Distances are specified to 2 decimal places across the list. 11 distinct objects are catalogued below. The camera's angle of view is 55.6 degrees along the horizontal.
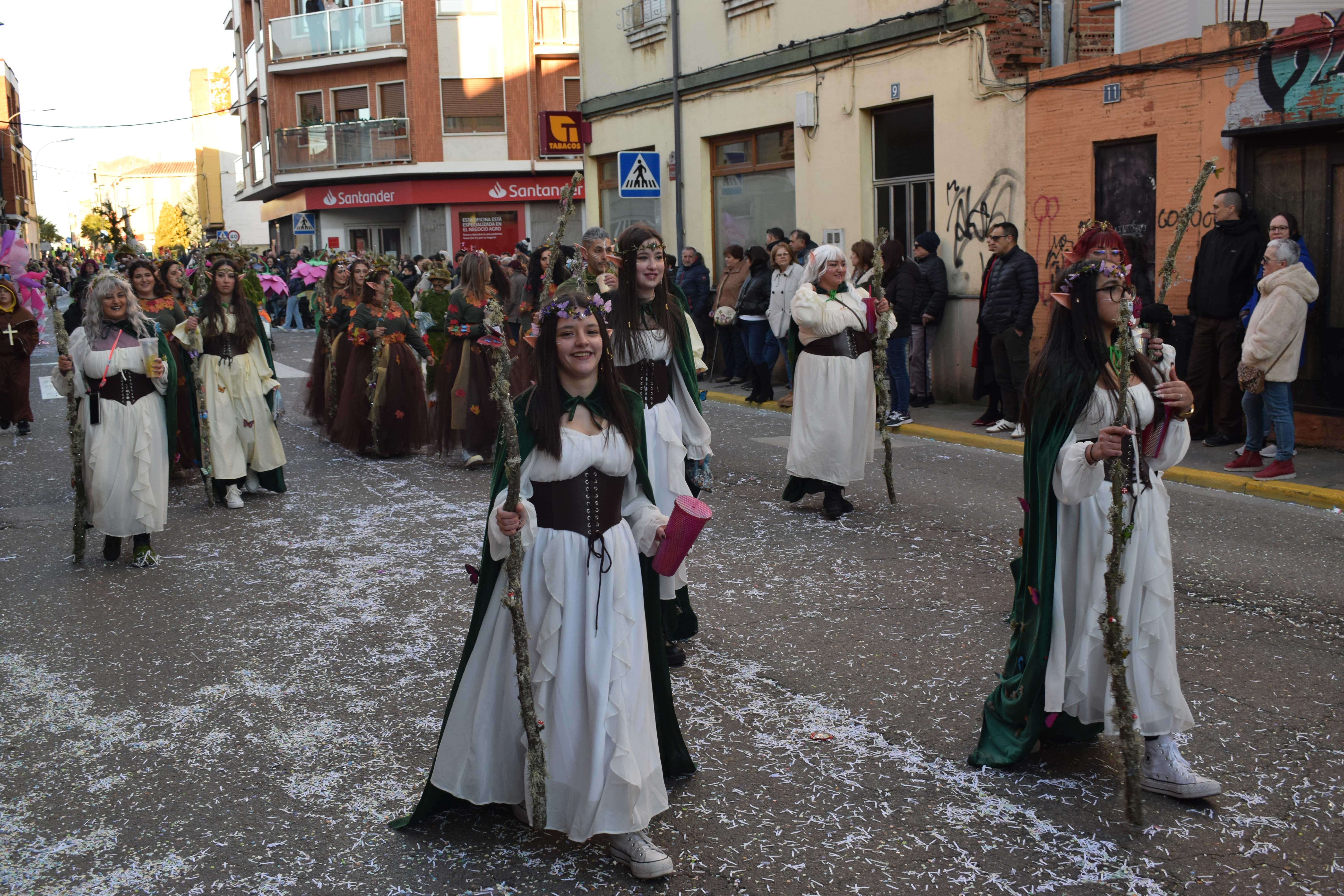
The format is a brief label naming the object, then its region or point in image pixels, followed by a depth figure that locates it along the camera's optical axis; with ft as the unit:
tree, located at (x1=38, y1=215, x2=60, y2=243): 325.42
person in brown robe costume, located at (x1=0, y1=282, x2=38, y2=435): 40.75
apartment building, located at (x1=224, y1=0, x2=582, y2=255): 128.47
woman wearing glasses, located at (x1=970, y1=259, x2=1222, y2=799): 13.42
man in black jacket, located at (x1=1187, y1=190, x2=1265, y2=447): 34.14
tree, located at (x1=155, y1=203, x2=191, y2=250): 234.17
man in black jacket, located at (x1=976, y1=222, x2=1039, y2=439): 39.81
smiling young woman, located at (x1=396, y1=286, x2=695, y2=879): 12.23
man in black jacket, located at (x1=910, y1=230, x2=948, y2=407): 45.91
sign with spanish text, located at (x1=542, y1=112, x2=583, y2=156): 70.13
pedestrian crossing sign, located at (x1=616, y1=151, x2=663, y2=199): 53.42
